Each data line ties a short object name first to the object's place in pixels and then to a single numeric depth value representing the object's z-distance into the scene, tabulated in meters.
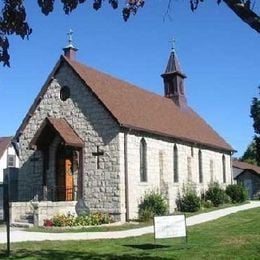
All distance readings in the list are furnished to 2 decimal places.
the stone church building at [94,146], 24.69
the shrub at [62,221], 21.94
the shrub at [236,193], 35.97
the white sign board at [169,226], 14.52
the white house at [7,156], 53.31
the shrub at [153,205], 24.97
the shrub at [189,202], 28.94
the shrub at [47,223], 22.04
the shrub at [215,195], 32.94
